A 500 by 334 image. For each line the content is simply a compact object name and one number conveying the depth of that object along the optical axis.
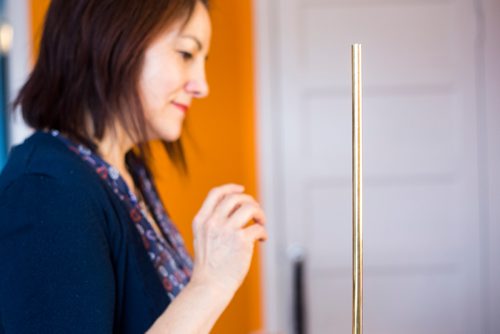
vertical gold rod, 0.56
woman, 0.84
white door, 3.03
